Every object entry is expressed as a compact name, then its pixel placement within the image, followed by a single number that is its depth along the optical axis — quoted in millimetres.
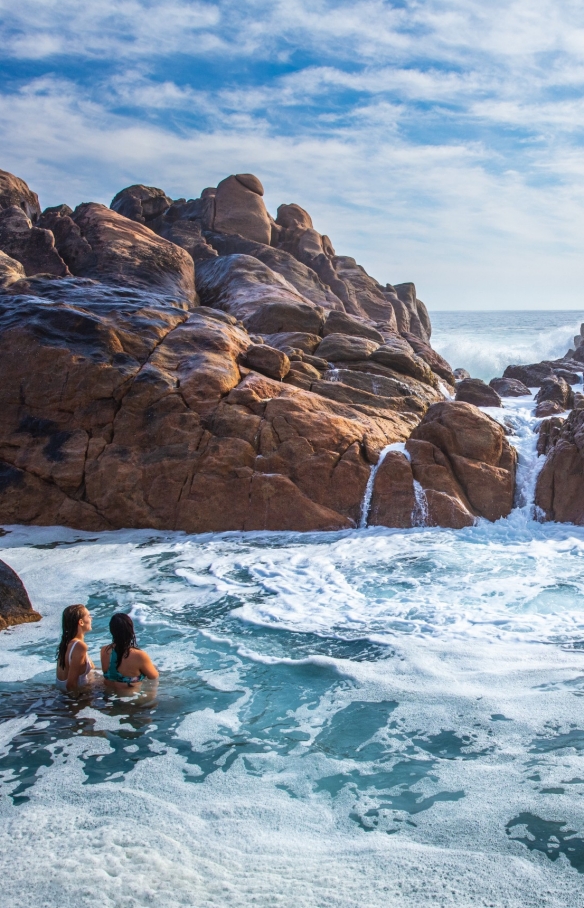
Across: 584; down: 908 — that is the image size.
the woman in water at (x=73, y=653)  4949
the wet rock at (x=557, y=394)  18359
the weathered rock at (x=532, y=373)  23500
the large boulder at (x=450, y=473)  10391
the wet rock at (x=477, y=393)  16823
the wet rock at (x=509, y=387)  20859
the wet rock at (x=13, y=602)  6586
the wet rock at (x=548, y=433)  11523
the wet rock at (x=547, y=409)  14602
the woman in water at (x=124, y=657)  4949
